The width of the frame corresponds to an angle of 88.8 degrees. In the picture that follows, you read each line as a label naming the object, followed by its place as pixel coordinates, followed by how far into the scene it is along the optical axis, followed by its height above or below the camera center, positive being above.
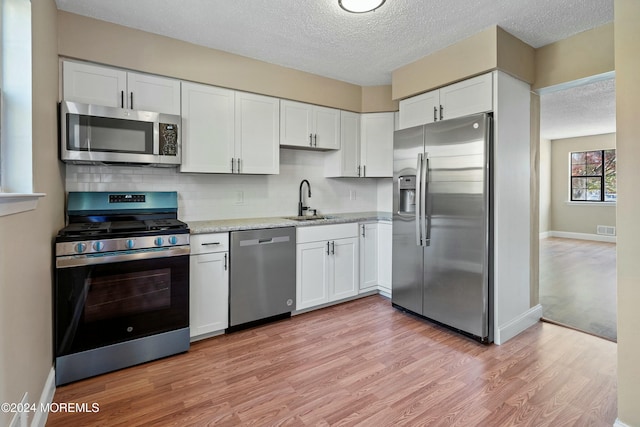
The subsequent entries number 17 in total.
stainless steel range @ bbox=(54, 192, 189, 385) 2.08 -0.53
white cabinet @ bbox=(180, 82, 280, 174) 2.80 +0.74
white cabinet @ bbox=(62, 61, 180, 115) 2.36 +0.95
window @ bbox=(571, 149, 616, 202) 7.46 +0.85
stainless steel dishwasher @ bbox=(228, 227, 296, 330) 2.82 -0.57
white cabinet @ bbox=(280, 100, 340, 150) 3.34 +0.92
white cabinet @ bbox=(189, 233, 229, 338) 2.63 -0.60
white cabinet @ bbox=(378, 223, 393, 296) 3.70 -0.52
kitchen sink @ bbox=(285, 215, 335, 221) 3.41 -0.06
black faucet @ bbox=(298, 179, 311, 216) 3.74 +0.07
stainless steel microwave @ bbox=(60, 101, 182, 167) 2.28 +0.57
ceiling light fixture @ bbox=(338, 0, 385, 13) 2.12 +1.37
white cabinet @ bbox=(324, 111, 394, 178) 3.82 +0.76
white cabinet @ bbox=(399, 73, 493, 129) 2.68 +0.99
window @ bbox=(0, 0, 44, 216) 1.57 +0.55
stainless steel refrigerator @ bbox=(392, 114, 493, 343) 2.65 -0.10
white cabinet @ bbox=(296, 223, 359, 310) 3.22 -0.54
